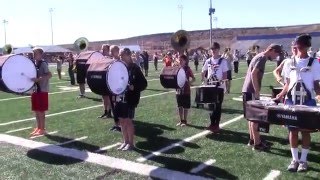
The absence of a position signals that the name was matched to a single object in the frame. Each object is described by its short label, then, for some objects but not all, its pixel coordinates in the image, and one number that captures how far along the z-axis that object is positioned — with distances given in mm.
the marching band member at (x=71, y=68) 19680
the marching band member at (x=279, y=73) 6906
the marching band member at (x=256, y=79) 6336
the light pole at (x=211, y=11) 44000
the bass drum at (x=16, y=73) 7043
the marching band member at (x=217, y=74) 7965
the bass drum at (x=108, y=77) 6078
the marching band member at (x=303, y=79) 5250
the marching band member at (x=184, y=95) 8945
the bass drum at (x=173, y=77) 8672
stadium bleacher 62562
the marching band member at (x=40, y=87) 8016
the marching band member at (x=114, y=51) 7570
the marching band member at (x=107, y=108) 10117
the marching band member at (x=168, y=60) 16330
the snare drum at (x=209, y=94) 7785
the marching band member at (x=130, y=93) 6648
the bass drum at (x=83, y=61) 9562
